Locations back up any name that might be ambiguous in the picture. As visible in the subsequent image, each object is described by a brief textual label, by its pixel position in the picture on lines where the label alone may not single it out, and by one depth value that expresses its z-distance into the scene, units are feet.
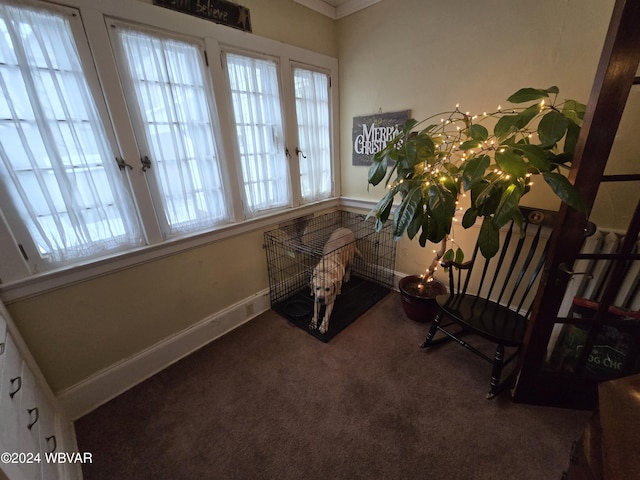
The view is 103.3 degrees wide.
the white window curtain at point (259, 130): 5.87
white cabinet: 2.43
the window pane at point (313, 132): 7.14
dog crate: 7.17
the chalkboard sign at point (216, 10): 4.67
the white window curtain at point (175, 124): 4.51
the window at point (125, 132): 3.68
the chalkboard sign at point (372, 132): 7.00
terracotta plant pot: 6.46
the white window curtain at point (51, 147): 3.53
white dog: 6.42
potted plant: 3.30
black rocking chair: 4.59
